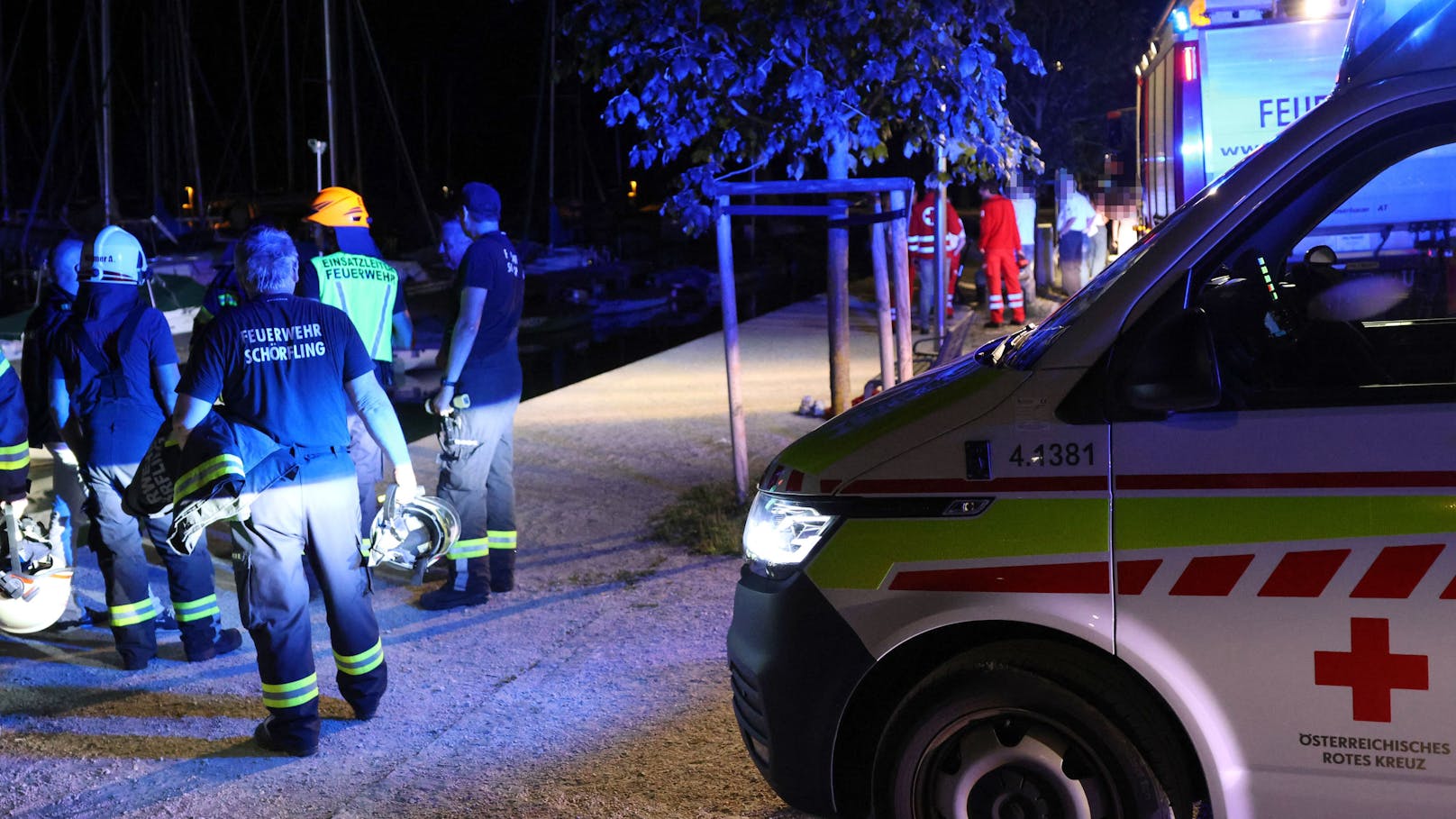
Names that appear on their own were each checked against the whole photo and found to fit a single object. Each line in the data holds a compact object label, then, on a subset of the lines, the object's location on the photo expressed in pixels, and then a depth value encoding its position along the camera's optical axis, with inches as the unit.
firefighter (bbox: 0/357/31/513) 205.6
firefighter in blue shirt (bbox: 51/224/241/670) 217.2
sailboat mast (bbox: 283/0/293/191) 1316.4
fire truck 345.4
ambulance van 112.9
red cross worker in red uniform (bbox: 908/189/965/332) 578.6
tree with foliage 269.1
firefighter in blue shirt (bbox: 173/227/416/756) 180.4
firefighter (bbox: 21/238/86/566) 221.9
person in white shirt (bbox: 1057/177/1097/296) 631.2
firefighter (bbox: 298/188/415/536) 240.5
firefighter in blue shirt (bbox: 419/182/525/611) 241.1
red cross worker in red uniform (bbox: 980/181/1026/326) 582.2
